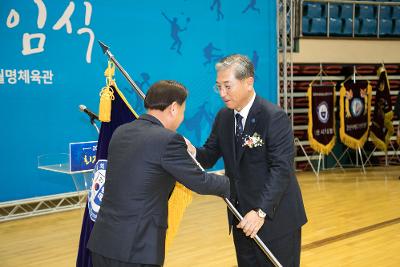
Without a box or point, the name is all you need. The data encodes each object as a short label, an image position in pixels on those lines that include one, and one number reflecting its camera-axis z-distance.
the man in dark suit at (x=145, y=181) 1.99
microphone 4.10
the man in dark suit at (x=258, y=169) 2.35
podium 5.23
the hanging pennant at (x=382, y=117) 8.87
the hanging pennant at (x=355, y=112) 8.67
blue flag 3.16
